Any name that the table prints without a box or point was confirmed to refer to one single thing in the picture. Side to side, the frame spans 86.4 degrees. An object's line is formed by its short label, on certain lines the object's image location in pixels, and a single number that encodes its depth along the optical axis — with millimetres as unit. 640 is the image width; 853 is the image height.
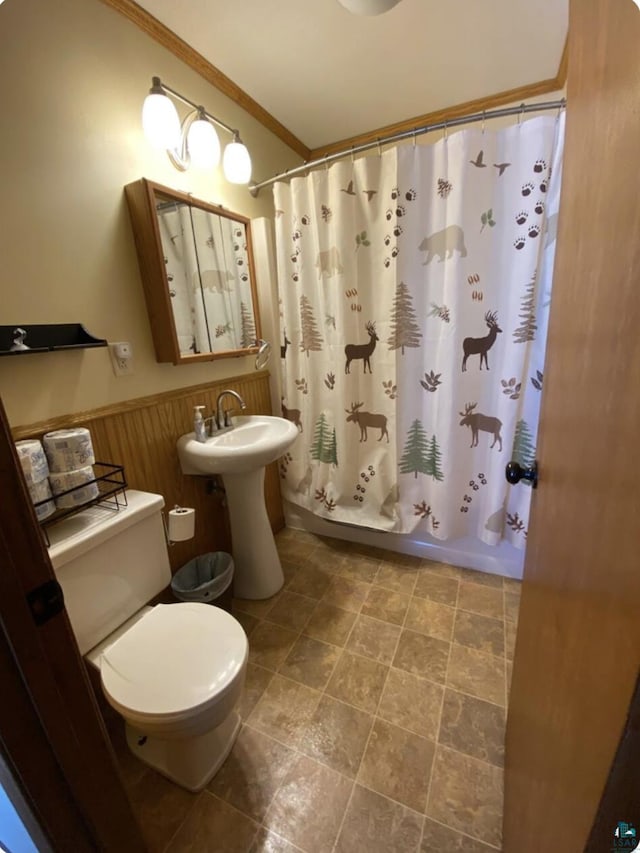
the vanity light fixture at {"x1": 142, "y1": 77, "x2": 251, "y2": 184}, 1168
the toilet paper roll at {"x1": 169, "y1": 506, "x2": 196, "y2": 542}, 1218
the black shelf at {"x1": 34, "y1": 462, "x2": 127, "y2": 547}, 958
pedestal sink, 1322
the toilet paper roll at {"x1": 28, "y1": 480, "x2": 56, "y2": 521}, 891
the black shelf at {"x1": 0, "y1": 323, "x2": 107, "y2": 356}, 919
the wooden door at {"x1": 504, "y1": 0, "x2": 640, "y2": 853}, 326
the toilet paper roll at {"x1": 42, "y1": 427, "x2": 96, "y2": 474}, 952
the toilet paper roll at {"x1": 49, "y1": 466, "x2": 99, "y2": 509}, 951
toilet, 845
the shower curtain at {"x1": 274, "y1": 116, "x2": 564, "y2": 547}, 1360
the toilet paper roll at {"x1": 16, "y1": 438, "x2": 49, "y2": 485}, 868
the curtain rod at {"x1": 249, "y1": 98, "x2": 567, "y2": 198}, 1207
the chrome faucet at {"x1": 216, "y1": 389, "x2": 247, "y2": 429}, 1588
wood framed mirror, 1248
